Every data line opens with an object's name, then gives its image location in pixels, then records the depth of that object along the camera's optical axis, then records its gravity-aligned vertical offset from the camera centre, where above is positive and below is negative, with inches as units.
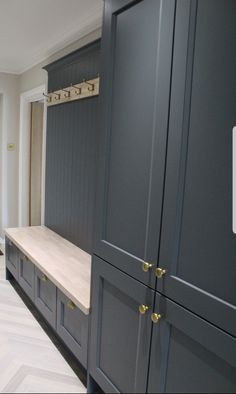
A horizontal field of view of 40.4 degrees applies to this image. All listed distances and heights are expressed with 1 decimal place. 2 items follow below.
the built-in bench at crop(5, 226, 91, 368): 70.4 -30.1
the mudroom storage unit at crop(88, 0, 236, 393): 34.2 -3.9
